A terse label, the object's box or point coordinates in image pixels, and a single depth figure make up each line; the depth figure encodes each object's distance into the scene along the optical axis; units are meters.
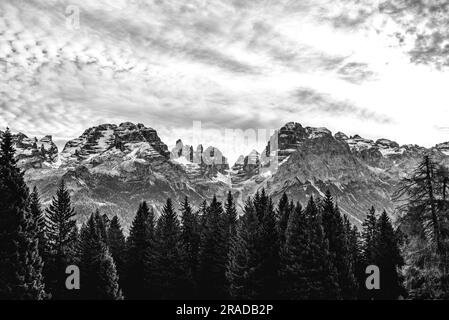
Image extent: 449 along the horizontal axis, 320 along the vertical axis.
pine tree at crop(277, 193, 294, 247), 51.71
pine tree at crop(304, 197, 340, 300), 43.97
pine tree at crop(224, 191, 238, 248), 60.54
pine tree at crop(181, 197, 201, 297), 57.69
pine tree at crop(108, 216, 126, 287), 62.61
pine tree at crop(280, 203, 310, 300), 44.69
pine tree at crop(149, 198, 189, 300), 56.22
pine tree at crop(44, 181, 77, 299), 51.03
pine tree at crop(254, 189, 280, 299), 47.00
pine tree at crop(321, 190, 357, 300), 48.38
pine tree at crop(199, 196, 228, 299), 58.53
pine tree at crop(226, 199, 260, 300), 46.28
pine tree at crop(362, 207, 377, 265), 63.92
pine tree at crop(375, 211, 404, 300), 58.14
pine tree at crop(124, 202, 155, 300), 59.69
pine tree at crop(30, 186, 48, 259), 53.56
